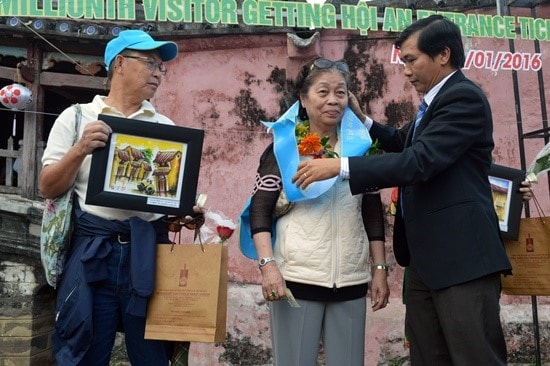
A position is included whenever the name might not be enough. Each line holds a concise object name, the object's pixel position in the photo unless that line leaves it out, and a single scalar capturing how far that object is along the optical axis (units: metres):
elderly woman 2.33
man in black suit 2.03
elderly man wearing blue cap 2.13
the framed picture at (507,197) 2.97
